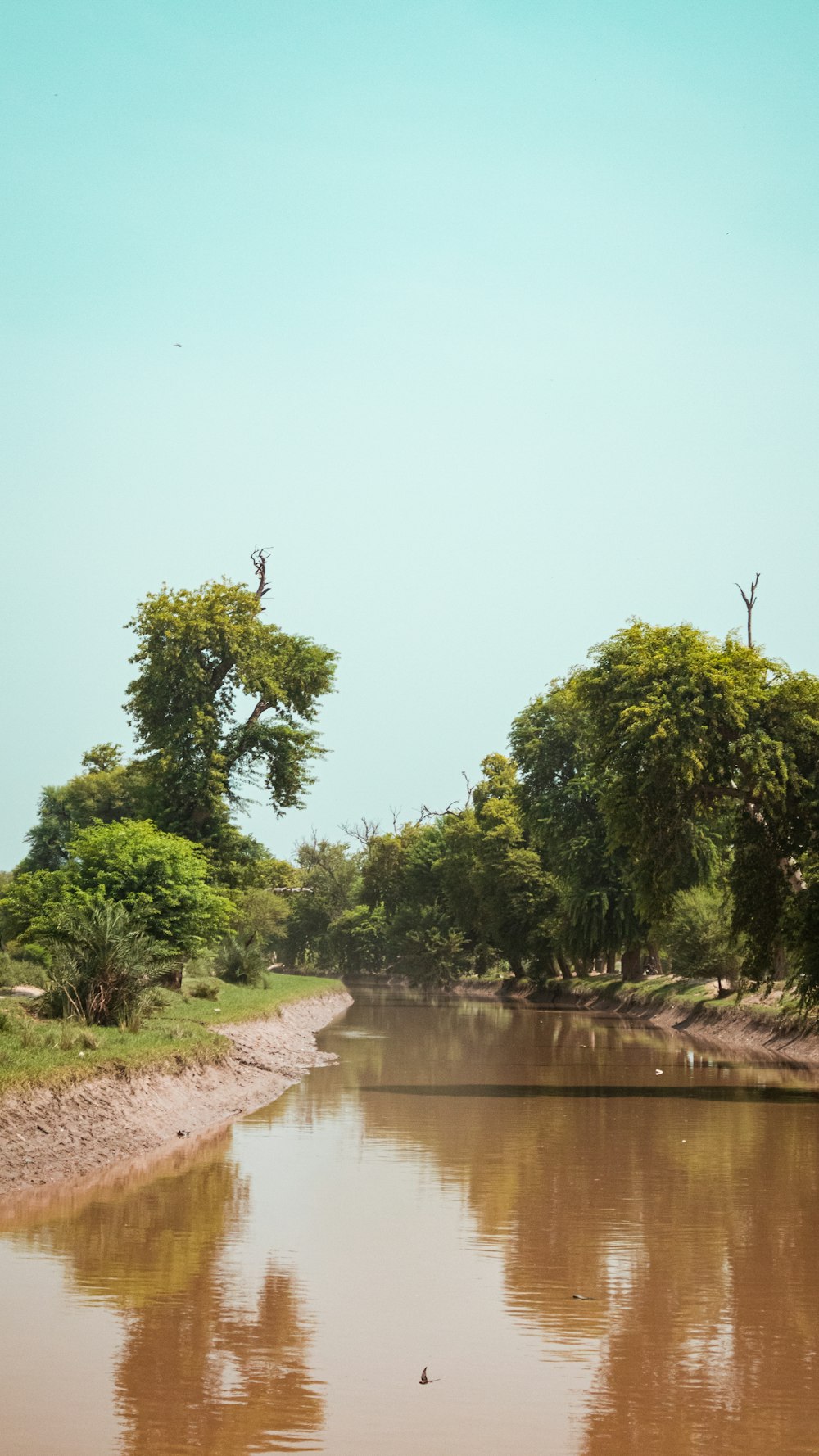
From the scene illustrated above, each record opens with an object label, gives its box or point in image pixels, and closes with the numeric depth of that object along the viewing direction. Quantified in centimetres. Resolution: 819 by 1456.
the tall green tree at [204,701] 5444
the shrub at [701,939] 5344
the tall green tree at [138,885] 3609
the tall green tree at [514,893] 8325
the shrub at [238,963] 5769
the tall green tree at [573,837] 6738
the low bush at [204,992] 4381
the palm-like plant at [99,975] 2734
